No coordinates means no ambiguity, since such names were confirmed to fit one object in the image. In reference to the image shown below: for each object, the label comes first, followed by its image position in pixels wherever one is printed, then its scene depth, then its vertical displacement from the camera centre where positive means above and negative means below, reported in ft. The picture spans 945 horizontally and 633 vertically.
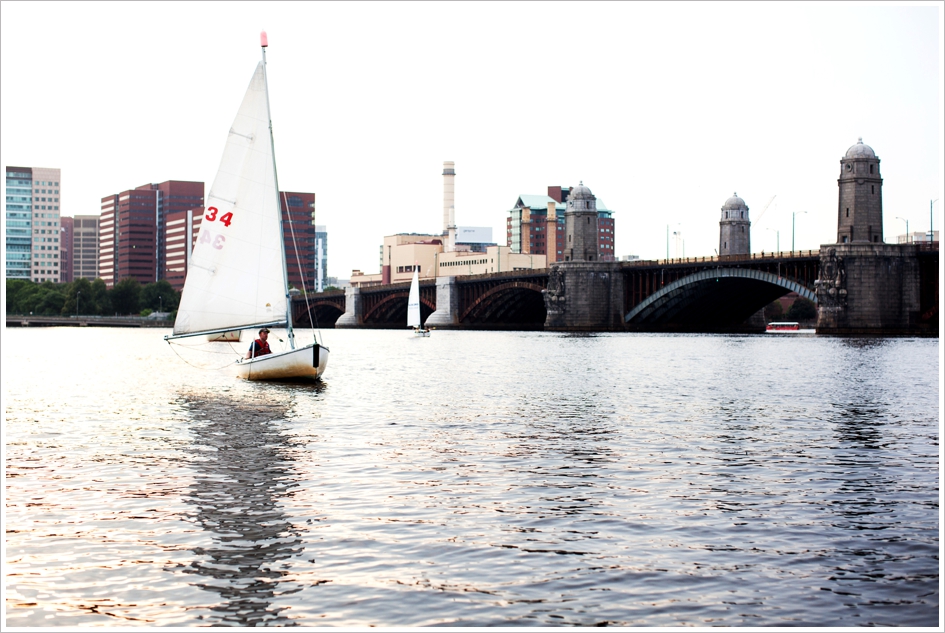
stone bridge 381.81 +13.86
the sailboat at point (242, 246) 138.92 +9.97
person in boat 147.23 -3.65
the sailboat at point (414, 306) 478.59 +7.40
